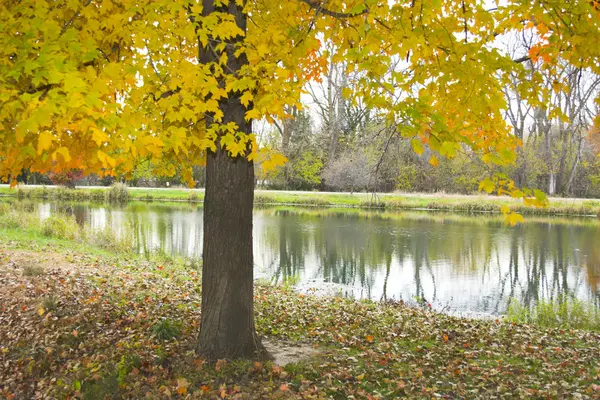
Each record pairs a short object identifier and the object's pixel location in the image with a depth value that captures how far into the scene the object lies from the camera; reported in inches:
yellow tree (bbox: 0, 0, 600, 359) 123.8
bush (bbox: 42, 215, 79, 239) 556.4
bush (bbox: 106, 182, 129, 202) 1220.7
